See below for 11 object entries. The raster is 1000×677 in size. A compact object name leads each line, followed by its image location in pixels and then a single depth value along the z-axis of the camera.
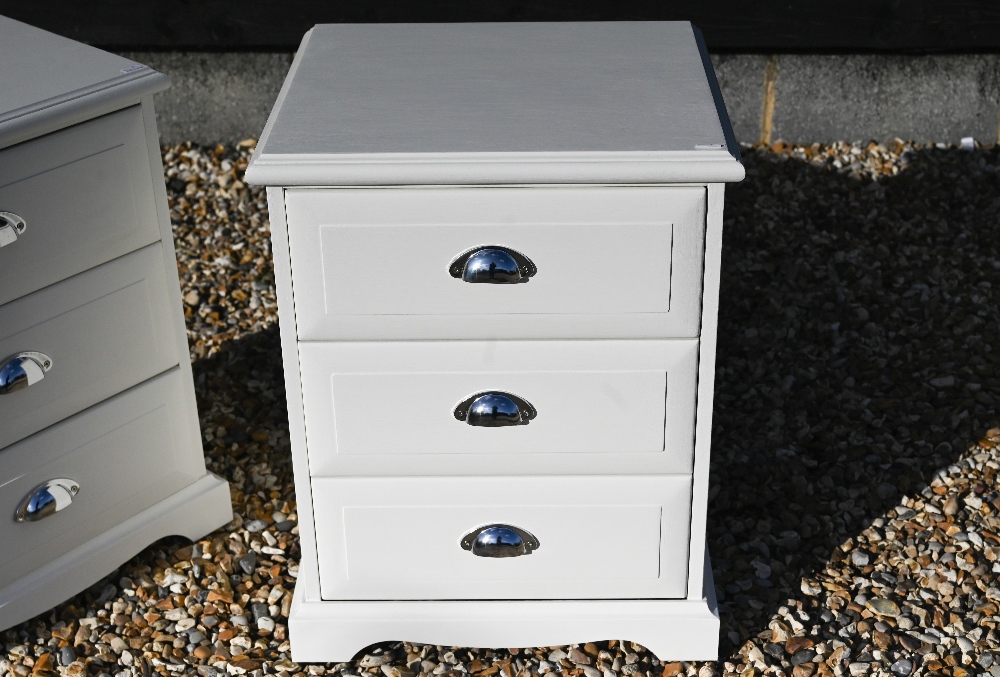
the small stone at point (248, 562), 2.64
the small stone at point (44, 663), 2.41
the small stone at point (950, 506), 2.74
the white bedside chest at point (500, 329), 1.94
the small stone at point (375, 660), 2.40
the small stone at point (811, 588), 2.54
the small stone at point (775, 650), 2.40
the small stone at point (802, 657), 2.38
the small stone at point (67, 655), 2.43
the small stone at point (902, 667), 2.36
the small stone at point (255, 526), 2.76
